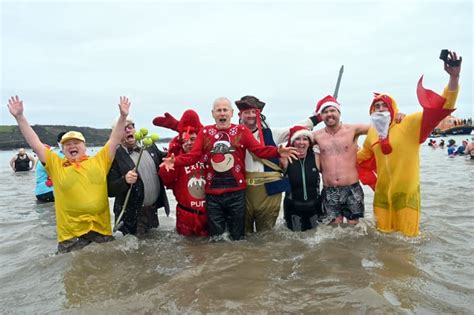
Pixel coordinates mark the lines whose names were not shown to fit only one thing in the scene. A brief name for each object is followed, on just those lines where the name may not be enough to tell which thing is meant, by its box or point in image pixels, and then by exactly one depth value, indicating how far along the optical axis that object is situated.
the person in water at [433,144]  35.93
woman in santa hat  5.08
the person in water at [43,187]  9.94
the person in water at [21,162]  19.81
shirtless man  5.09
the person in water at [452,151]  23.62
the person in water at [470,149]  19.19
